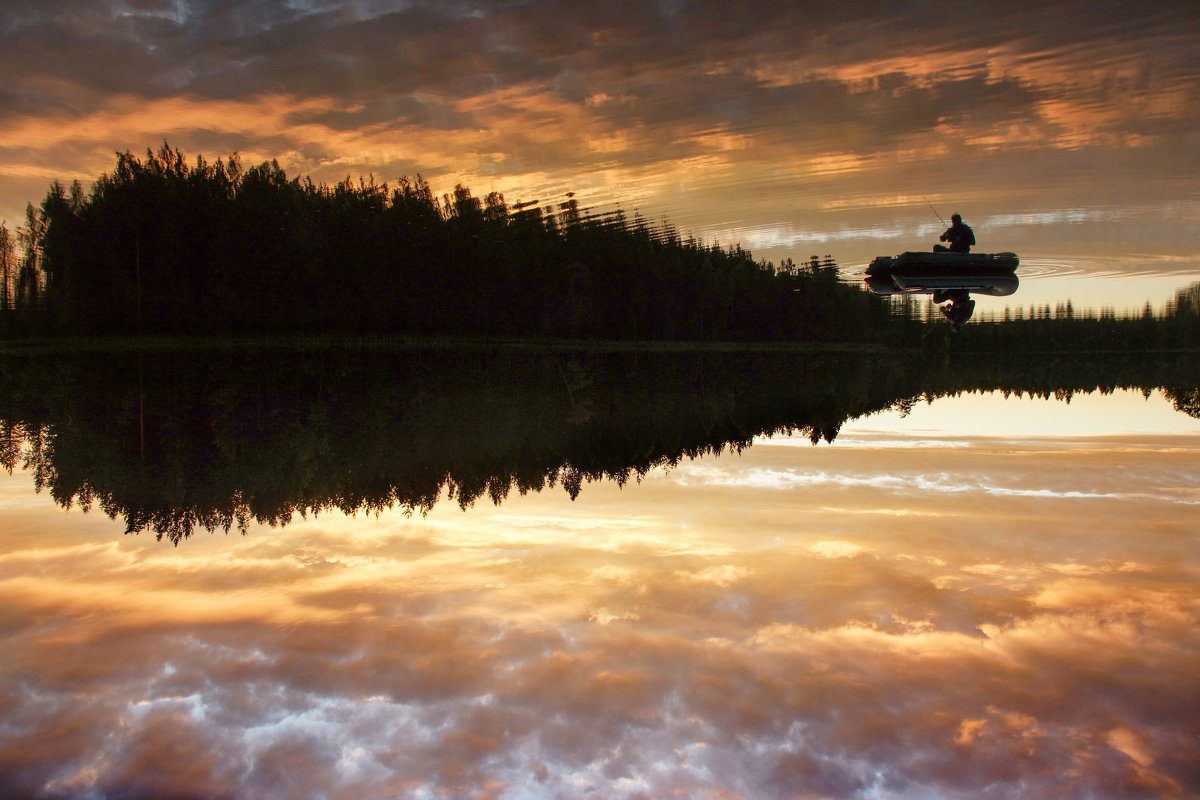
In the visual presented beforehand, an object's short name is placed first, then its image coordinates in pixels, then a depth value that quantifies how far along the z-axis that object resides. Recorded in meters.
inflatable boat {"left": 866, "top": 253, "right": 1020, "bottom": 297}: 17.55
